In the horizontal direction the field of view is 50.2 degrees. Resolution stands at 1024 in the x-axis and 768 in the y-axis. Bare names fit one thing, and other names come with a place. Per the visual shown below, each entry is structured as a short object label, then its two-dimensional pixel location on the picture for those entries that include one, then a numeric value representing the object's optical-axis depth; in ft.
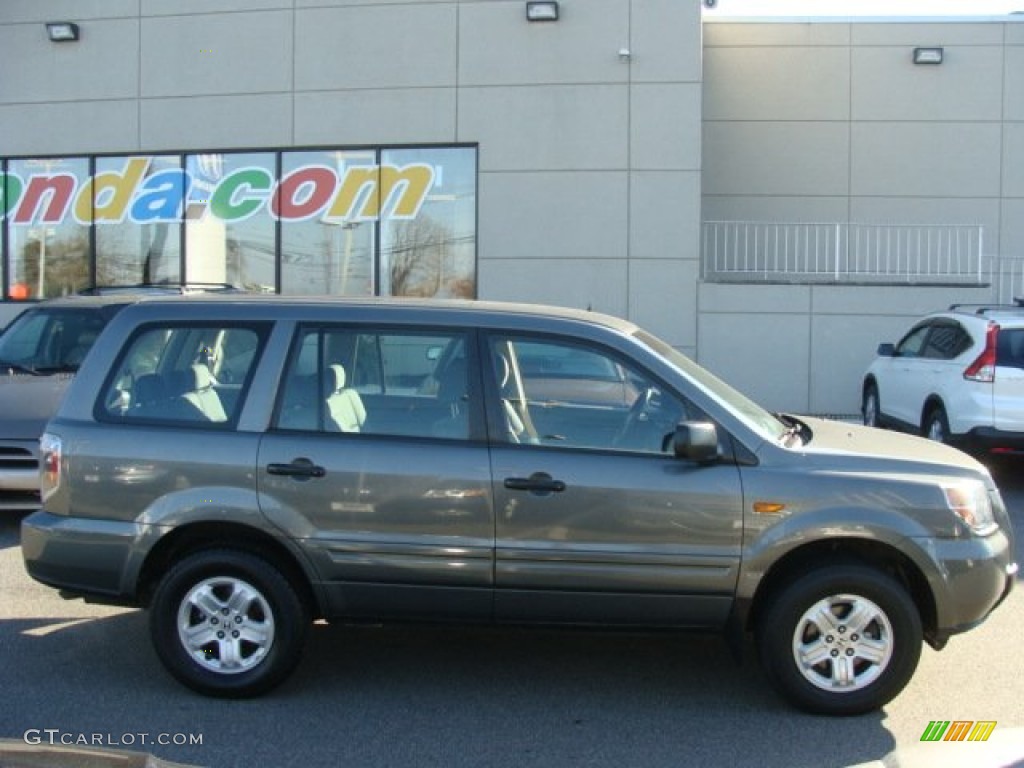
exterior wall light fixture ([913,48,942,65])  53.36
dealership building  48.01
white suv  31.89
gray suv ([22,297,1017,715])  15.02
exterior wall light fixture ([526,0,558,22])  47.98
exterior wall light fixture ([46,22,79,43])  51.88
